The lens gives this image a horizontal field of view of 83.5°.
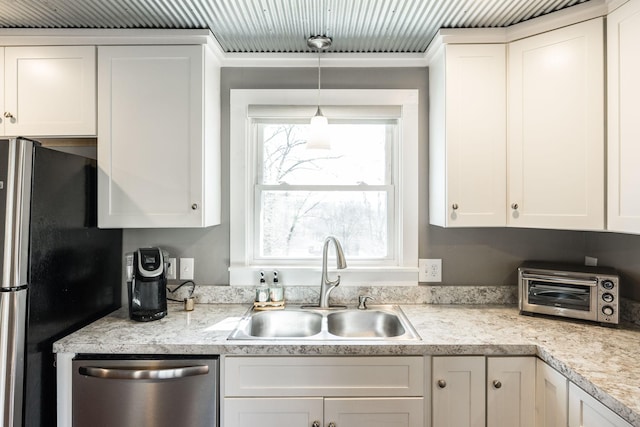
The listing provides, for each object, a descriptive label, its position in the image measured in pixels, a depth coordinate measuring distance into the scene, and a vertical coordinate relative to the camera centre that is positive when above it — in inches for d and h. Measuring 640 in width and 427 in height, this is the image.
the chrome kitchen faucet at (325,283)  77.7 -14.9
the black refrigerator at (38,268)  52.8 -9.0
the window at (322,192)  85.2 +5.5
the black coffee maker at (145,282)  69.1 -13.3
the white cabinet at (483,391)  57.7 -28.5
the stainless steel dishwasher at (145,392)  56.4 -28.3
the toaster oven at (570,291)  64.6 -14.4
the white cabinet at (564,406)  43.8 -25.7
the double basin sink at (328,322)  75.2 -22.8
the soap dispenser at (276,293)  78.8 -17.3
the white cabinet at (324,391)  57.8 -28.5
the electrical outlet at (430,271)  82.9 -12.9
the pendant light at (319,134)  70.1 +15.8
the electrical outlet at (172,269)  82.2 -12.6
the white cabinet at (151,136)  70.4 +15.4
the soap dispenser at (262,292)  78.4 -17.1
